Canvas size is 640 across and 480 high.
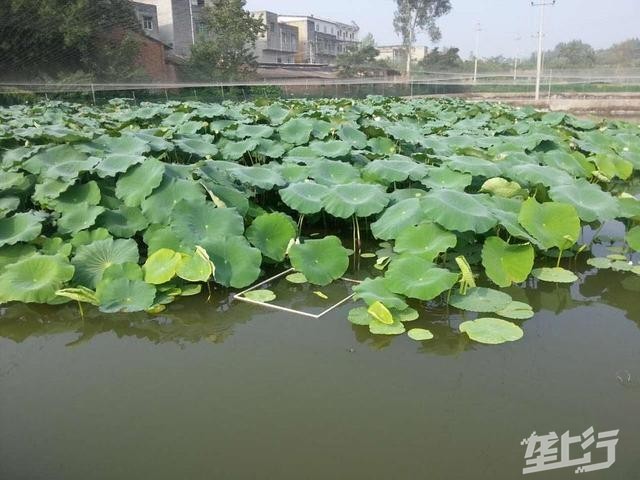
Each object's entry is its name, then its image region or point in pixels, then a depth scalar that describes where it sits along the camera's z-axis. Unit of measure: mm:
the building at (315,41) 45188
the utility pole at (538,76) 23536
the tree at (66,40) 16219
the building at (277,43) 38031
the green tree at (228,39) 24609
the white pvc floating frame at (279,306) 2535
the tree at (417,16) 41469
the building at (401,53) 42969
